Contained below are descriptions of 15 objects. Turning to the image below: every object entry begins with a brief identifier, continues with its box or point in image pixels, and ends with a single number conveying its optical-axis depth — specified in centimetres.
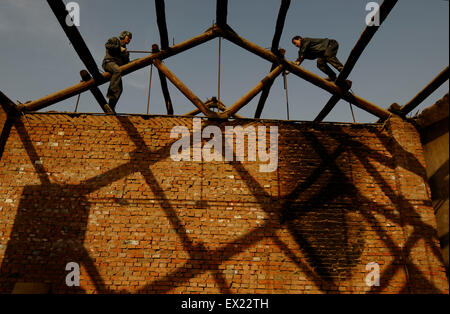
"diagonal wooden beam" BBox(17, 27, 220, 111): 592
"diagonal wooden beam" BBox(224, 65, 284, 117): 588
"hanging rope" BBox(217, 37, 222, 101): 624
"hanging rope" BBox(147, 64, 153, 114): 628
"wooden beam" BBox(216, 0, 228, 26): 545
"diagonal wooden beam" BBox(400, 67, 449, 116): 508
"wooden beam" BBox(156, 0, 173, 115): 521
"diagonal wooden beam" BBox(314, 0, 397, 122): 444
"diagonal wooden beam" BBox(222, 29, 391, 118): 609
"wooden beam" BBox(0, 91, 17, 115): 555
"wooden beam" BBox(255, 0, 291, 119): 518
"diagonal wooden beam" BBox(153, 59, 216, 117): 583
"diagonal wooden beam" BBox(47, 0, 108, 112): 446
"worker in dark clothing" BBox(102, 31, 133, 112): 583
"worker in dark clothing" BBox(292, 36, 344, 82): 605
